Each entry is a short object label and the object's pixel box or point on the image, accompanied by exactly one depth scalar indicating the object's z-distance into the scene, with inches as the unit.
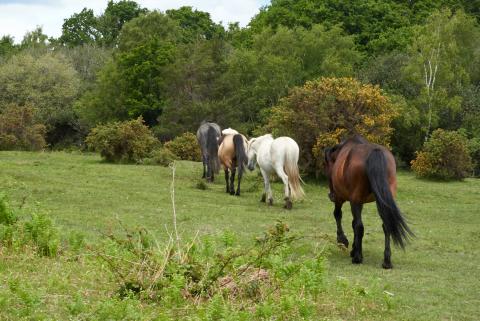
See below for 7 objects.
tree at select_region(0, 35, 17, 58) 2776.6
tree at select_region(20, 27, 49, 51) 3097.9
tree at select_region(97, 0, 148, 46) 3166.8
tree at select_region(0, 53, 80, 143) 2020.2
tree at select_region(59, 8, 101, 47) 3385.8
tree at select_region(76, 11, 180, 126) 1772.9
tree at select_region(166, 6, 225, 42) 2829.7
